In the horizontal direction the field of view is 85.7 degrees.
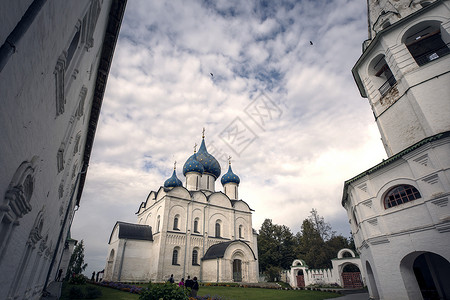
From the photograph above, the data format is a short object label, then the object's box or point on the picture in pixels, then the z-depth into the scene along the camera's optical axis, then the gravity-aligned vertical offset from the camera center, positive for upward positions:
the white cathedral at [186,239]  22.78 +4.03
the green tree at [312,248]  32.72 +3.95
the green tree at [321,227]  35.89 +7.03
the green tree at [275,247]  35.16 +4.49
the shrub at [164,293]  5.97 -0.20
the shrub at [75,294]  10.27 -0.33
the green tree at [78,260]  38.76 +3.56
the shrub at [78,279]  16.34 +0.35
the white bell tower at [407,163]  8.50 +3.97
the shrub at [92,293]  10.51 -0.31
